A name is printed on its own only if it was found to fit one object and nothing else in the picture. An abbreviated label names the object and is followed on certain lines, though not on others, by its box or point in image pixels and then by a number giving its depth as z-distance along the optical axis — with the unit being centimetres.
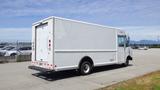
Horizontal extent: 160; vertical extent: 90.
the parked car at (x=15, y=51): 1438
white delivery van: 600
